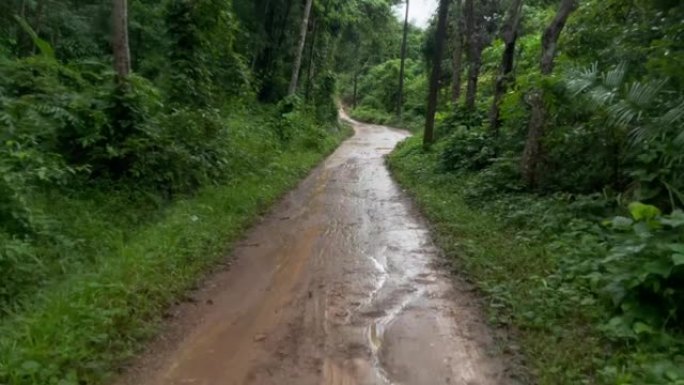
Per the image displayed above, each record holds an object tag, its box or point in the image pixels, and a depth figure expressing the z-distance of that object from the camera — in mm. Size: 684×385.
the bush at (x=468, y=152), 12000
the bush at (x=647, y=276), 4055
